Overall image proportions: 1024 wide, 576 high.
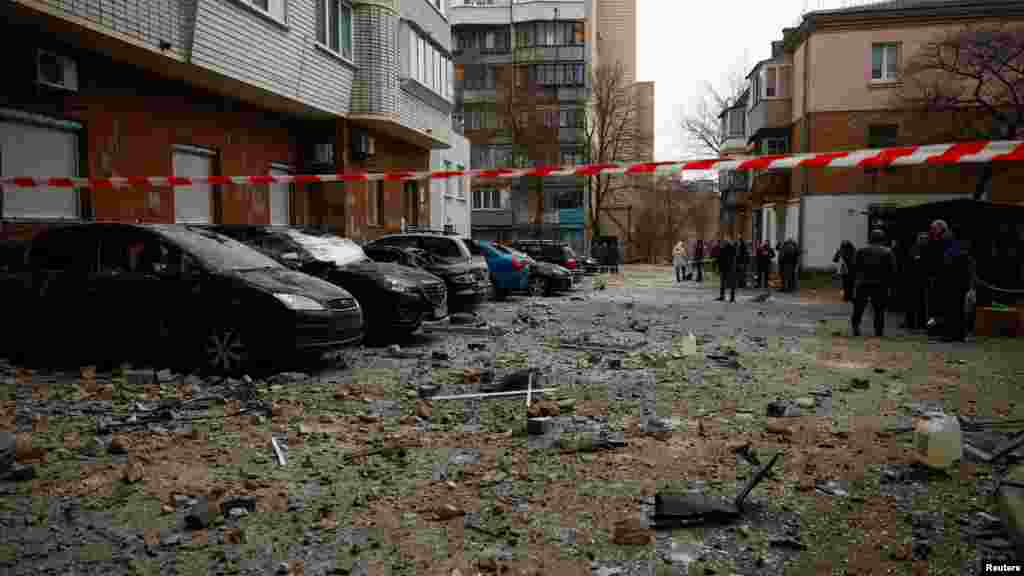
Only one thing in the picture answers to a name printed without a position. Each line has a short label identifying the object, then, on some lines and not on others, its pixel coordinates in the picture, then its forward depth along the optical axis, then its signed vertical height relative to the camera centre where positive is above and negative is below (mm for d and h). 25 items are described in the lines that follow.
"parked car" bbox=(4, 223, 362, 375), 7441 -684
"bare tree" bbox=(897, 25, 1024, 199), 25203 +6705
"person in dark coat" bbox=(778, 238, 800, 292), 23547 -595
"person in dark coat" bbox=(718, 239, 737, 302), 19047 -495
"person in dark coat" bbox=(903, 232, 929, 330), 12165 -780
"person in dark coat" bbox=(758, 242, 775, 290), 25031 -521
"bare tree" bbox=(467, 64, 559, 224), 43344 +7601
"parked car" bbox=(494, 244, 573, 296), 19672 -1038
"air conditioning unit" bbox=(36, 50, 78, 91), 9578 +2453
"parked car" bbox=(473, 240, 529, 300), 17469 -698
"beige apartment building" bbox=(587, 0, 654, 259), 59500 +18086
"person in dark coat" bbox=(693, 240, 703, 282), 29347 -582
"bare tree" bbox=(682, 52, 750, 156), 50438 +8573
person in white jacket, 30766 -747
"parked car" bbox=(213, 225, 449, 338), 9859 -524
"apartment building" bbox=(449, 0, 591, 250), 53500 +13342
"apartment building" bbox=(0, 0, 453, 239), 9844 +2806
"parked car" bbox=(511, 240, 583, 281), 24812 -302
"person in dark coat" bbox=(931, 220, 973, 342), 10961 -652
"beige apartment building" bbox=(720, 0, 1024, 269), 29312 +5840
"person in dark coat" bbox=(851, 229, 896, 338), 11172 -524
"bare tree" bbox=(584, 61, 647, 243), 46719 +8614
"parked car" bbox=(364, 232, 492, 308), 13102 -389
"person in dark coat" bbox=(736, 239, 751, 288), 24188 -601
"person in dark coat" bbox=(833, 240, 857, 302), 19203 -504
